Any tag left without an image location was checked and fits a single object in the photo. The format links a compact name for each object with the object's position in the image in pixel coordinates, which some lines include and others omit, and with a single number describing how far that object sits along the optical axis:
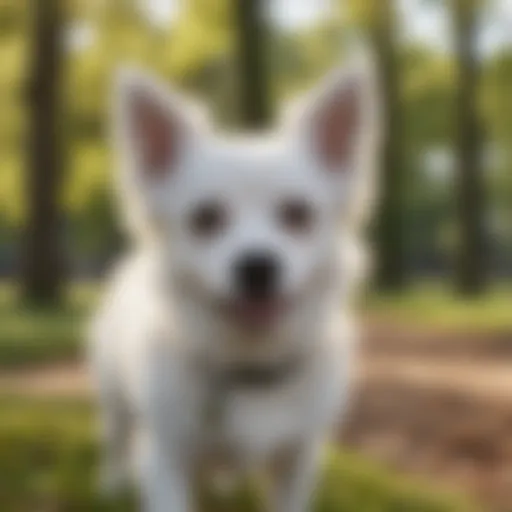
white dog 1.67
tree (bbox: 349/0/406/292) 8.17
